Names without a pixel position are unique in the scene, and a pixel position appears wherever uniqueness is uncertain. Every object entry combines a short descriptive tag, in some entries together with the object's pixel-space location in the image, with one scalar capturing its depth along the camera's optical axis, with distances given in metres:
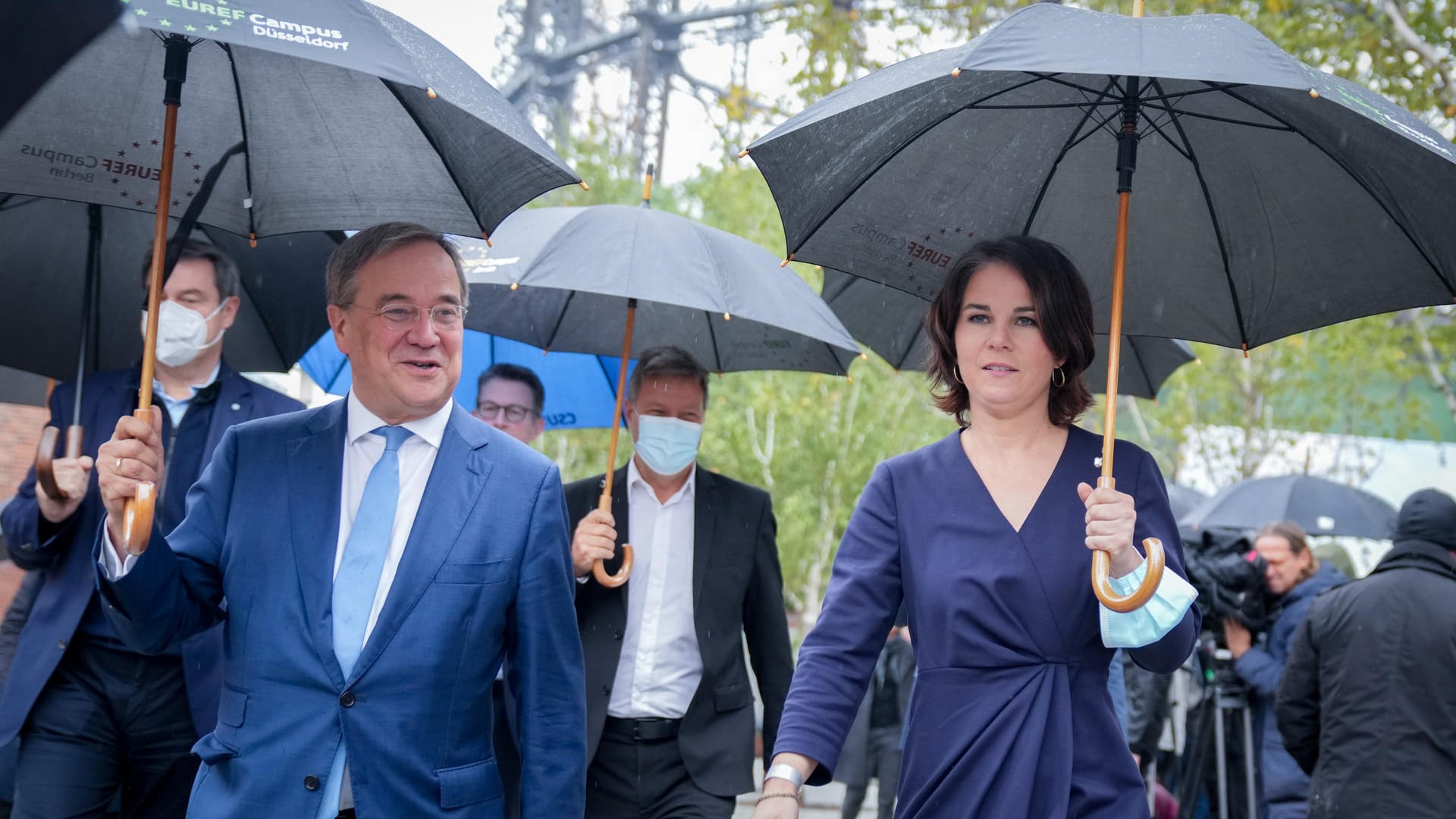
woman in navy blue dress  3.46
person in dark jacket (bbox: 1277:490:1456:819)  5.96
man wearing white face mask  4.64
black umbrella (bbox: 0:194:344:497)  5.79
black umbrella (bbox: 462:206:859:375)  5.52
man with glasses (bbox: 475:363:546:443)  6.80
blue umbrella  7.84
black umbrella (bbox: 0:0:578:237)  4.25
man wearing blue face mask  5.24
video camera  9.23
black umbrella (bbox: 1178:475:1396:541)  11.89
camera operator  8.13
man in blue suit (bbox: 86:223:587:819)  3.45
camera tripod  9.32
